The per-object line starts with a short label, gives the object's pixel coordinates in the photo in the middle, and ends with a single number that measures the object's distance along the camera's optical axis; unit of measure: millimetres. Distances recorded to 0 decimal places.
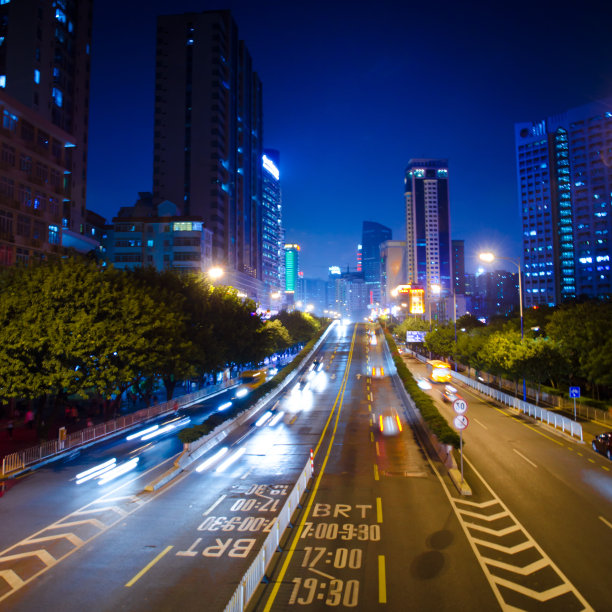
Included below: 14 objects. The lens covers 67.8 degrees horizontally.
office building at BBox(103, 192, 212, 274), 108188
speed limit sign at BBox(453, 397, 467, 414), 18547
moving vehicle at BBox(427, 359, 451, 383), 55562
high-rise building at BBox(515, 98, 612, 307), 163625
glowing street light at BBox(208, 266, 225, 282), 47038
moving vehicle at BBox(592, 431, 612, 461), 23047
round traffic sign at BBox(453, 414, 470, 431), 18359
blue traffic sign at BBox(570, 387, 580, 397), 29270
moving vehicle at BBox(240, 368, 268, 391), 58825
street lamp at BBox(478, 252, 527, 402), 33266
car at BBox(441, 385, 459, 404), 43456
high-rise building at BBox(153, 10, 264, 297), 130500
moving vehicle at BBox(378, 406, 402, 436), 30566
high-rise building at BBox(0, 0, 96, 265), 43188
